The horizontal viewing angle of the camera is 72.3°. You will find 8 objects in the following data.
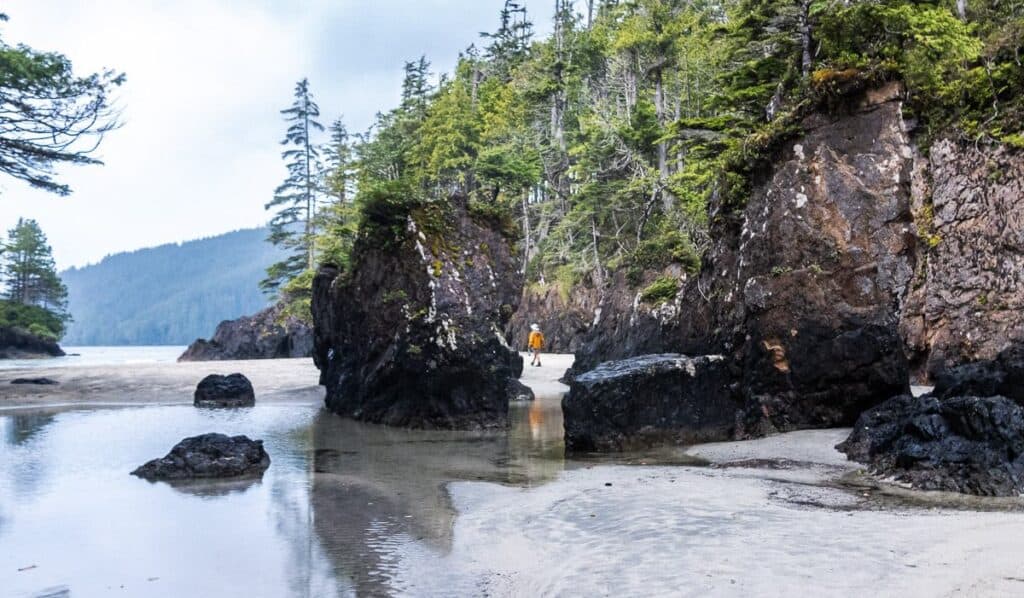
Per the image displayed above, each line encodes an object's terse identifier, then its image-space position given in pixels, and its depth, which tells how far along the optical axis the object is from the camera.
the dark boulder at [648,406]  10.10
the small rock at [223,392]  17.66
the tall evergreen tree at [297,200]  51.06
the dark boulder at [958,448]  6.16
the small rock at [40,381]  20.52
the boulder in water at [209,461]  8.46
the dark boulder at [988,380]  8.65
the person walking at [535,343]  28.56
